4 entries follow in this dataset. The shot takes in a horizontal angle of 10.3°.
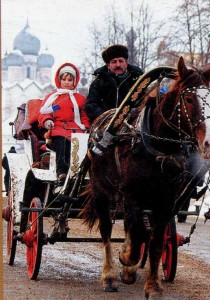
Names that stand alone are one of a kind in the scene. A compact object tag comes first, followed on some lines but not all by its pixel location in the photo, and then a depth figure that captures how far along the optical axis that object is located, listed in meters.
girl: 10.59
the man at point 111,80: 10.20
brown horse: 8.03
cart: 10.03
